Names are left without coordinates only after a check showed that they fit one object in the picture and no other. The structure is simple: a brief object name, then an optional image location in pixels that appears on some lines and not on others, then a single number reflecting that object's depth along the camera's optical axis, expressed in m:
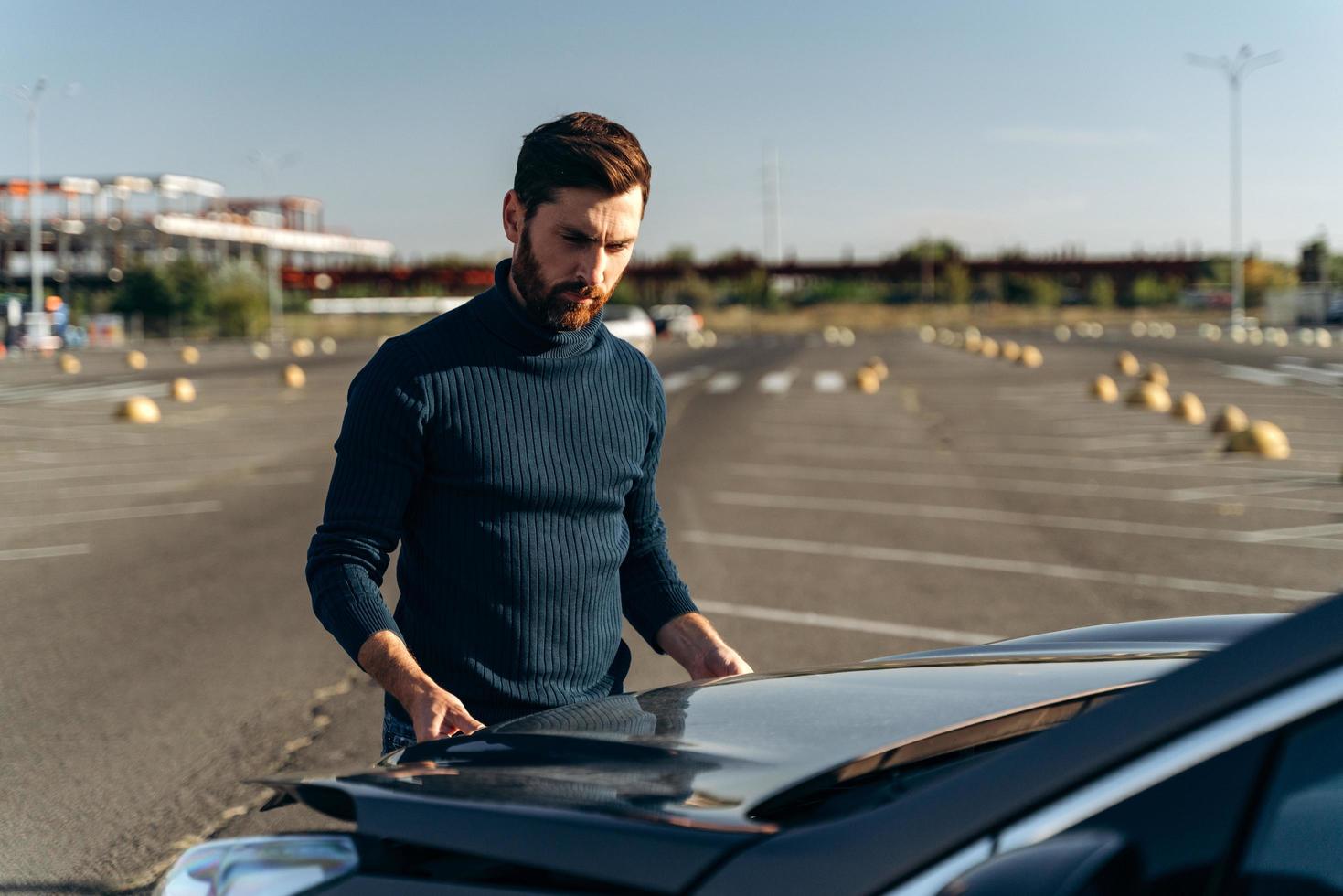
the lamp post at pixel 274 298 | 71.81
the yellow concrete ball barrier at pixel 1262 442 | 15.95
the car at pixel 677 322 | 69.69
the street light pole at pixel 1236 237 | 66.00
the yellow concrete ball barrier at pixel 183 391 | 26.03
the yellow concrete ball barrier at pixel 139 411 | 21.66
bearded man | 2.53
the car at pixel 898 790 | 1.34
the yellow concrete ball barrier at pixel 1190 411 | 19.88
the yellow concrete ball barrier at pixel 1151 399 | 22.12
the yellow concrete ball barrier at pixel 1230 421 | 17.44
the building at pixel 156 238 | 27.42
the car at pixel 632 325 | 49.34
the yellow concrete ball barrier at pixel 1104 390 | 24.27
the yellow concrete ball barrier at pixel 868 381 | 27.61
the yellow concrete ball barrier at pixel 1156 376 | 25.58
